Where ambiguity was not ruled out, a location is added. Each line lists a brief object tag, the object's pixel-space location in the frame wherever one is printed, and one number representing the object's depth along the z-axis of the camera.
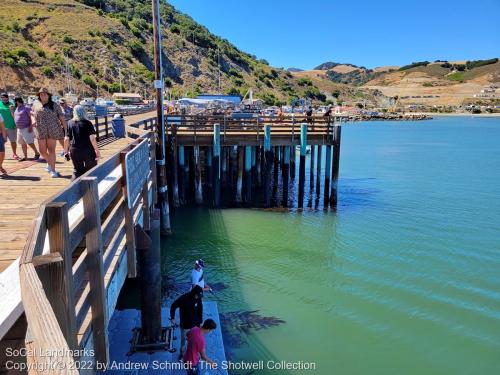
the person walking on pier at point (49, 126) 8.09
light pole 12.30
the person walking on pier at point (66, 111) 14.74
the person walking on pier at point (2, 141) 8.14
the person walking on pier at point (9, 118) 9.63
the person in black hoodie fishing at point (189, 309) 6.36
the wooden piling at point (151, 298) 6.79
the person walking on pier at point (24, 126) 10.02
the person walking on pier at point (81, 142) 6.85
